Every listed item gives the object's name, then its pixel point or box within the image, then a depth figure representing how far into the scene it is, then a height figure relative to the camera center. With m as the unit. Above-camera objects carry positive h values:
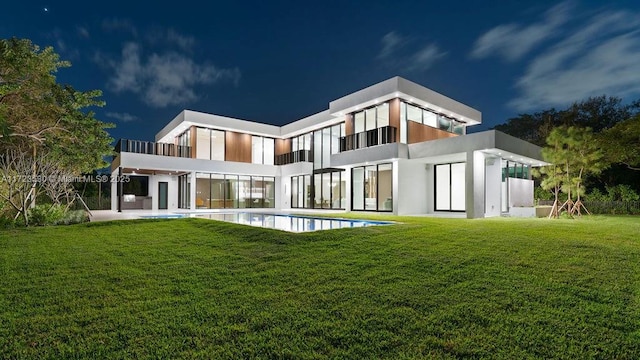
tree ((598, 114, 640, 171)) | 18.27 +2.32
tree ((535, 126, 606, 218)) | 14.68 +1.30
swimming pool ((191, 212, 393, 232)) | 10.95 -1.18
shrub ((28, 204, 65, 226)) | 12.18 -0.90
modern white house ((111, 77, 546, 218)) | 15.73 +1.40
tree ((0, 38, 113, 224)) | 10.59 +2.54
